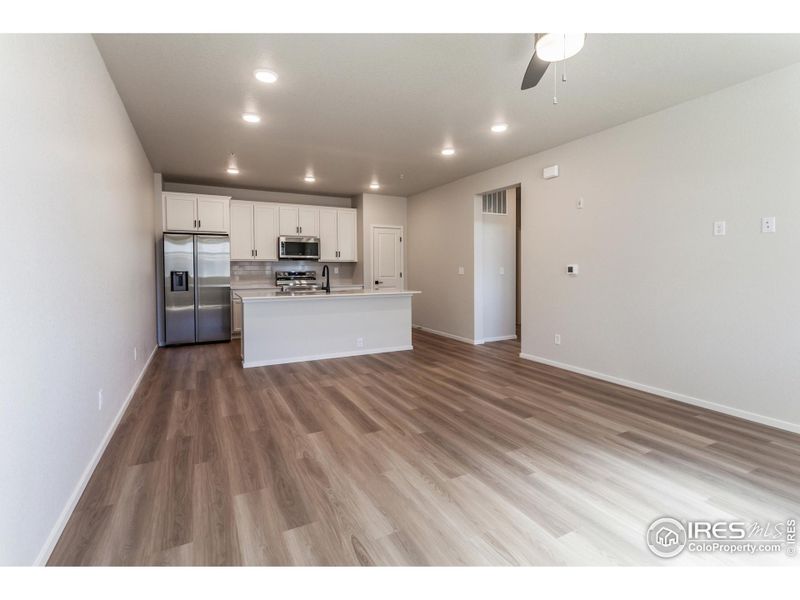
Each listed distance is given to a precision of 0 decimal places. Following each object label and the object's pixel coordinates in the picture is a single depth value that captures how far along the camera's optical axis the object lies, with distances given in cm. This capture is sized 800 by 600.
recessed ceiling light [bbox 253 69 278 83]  281
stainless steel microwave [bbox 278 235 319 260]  692
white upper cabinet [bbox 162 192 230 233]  605
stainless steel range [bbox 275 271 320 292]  703
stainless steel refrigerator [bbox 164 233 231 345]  588
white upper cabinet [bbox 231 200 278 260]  669
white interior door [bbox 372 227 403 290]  757
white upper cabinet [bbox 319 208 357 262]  740
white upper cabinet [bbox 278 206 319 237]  704
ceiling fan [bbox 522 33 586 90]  196
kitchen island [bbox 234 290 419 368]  470
